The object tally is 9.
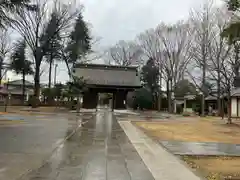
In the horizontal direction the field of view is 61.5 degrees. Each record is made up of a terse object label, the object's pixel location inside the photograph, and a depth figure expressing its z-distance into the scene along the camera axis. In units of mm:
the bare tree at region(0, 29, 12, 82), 36412
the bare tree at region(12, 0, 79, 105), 30293
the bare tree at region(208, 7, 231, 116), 20920
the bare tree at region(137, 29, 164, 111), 30056
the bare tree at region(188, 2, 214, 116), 21431
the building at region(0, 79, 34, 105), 40516
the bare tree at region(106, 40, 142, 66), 40668
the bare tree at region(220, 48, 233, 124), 21034
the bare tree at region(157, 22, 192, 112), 26992
